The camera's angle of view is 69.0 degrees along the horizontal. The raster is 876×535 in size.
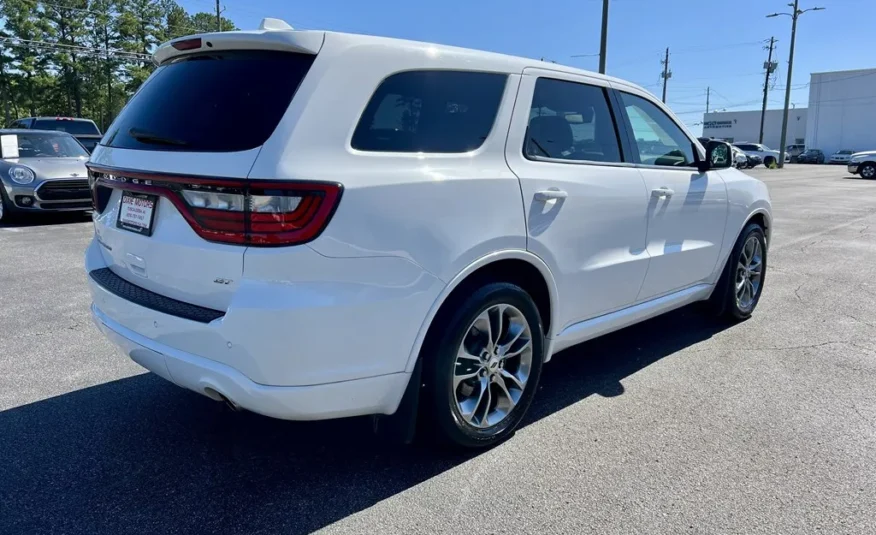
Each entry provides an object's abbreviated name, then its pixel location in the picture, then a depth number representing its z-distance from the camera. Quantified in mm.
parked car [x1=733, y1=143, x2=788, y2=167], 46344
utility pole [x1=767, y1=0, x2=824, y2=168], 41312
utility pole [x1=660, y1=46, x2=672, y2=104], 64188
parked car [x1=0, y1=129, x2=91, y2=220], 10414
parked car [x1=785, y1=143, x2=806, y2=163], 60962
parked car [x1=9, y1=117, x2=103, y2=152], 17031
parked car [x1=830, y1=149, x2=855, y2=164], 53219
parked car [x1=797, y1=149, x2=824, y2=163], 56656
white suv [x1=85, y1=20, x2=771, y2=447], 2320
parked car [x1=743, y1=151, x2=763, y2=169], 40006
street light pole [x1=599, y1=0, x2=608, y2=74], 20484
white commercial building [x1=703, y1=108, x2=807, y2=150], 74250
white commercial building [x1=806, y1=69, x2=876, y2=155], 61031
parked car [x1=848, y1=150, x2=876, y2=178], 28297
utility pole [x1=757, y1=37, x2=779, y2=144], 58906
